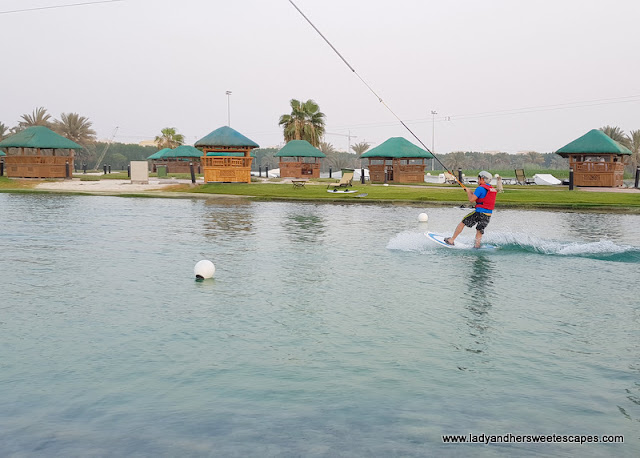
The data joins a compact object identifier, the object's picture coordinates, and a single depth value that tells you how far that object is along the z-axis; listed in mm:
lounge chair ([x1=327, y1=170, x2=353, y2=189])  37638
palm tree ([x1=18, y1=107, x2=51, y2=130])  78475
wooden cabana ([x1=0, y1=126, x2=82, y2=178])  51688
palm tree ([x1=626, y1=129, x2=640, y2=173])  71312
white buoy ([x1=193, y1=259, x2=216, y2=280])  11156
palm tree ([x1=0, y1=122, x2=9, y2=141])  80062
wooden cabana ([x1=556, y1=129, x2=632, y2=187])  43219
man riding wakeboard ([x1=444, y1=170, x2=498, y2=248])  14909
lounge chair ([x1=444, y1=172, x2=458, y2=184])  47838
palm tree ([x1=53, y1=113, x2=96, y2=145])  82312
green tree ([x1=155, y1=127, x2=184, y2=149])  87312
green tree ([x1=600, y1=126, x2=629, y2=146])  71062
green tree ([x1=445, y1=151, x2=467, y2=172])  102250
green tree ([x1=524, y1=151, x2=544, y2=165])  116125
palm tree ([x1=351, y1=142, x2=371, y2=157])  101688
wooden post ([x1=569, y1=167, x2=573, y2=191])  38531
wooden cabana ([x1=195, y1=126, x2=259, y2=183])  43344
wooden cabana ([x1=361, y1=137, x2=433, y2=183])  52531
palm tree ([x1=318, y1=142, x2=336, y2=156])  105000
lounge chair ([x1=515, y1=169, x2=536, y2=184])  47844
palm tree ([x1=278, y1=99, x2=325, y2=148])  70500
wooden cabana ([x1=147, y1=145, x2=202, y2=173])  71062
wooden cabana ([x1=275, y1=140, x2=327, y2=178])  61219
